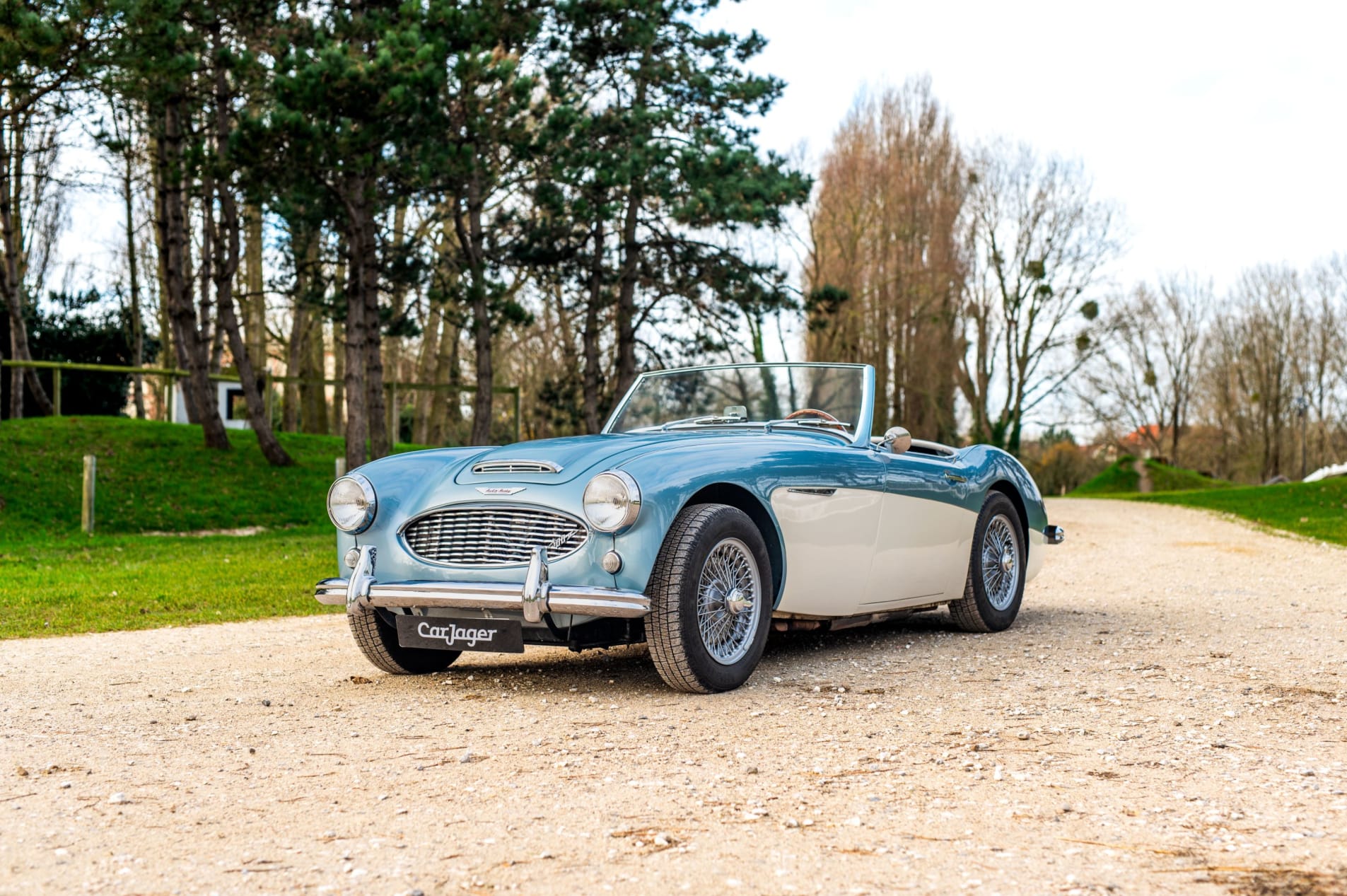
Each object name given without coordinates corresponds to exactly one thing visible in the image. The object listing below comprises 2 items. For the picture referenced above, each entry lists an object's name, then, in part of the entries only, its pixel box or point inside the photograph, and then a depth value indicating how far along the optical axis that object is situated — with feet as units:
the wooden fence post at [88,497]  53.72
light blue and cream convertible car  17.21
